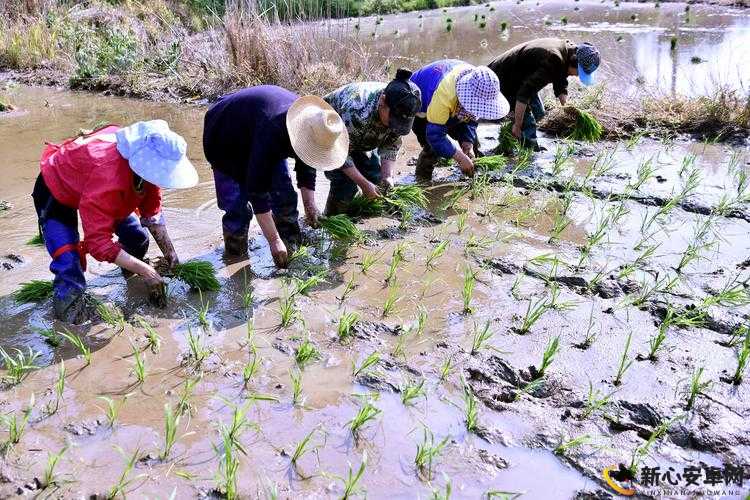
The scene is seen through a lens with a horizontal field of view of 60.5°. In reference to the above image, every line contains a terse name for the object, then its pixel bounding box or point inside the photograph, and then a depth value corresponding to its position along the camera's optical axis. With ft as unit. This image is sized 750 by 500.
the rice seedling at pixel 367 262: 12.86
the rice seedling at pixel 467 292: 11.39
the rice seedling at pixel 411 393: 8.99
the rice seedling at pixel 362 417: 8.28
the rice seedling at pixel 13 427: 7.92
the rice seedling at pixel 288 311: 10.85
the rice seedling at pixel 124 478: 7.16
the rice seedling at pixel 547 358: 9.42
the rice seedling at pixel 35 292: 11.53
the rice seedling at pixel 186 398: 8.59
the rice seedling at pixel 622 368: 9.37
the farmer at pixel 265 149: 11.28
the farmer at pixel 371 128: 12.41
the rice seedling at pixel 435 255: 13.12
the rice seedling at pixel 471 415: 8.52
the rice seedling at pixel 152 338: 10.08
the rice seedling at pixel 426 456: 7.74
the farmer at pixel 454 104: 14.96
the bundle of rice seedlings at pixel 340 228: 14.02
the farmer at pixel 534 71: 18.53
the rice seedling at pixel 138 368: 9.18
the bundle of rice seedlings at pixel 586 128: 21.09
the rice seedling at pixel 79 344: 9.62
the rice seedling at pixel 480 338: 10.16
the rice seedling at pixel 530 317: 10.73
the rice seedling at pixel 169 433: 7.80
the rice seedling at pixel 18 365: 9.18
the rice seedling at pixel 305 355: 9.84
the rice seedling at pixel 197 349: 9.70
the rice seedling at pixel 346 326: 10.48
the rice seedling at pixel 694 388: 8.93
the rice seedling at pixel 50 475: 7.32
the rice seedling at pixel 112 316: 10.55
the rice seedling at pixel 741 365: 9.43
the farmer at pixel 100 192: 9.92
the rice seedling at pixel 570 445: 8.11
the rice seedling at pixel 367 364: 9.50
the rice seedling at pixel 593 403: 8.83
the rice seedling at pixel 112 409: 8.38
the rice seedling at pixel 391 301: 11.30
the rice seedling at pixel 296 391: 8.90
